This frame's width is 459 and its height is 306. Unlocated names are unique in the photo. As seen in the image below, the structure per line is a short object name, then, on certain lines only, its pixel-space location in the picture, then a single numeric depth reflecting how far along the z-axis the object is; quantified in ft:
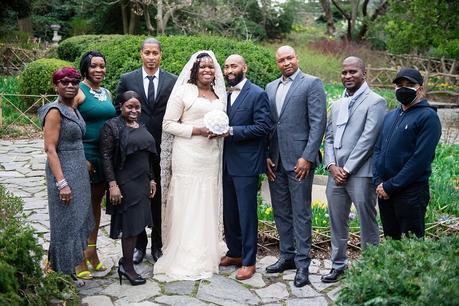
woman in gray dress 13.87
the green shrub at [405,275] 8.73
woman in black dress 15.25
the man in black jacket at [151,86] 17.13
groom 15.97
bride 16.48
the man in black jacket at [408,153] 13.58
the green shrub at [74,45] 53.02
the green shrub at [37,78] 44.60
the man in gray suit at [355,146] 15.06
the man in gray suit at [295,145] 15.65
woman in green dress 15.43
